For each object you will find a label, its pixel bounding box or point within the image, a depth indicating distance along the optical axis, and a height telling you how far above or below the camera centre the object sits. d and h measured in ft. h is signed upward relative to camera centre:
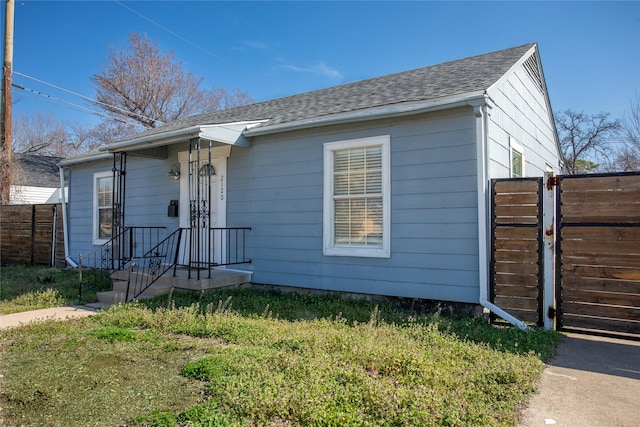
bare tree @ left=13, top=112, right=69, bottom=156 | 88.58 +19.05
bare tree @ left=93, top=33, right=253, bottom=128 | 72.43 +24.92
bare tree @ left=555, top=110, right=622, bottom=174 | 60.59 +13.79
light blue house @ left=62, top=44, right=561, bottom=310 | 17.83 +2.55
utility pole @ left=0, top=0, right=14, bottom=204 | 41.93 +11.98
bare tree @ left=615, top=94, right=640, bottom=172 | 44.92 +10.27
